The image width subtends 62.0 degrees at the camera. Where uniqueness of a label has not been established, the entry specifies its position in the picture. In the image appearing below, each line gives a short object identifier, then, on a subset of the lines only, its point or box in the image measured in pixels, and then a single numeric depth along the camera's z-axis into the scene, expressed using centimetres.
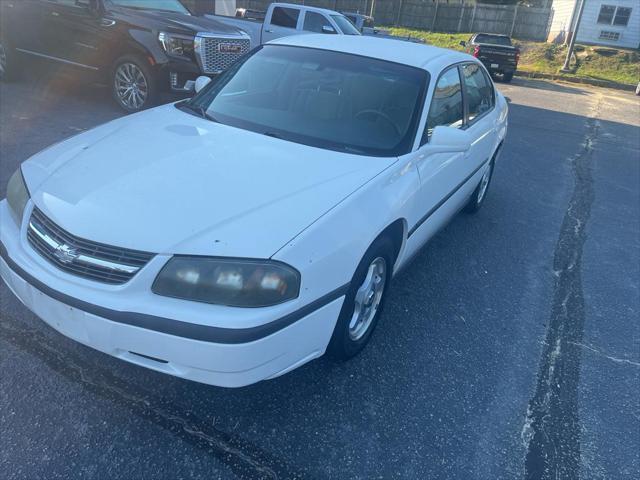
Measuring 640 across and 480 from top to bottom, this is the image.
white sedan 207
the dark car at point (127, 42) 718
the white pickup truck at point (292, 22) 1241
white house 2538
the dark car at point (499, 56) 1819
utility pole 2170
